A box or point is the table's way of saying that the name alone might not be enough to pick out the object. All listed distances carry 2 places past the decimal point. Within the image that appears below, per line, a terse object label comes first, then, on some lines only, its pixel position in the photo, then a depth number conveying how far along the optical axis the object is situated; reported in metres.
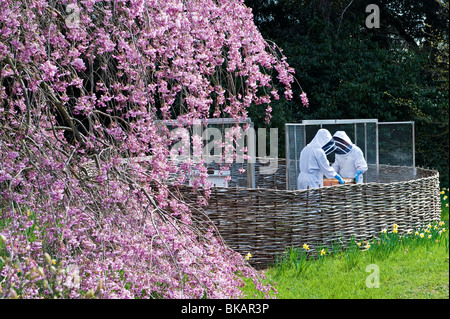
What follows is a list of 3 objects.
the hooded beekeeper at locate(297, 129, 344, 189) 15.11
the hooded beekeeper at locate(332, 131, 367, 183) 16.20
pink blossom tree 7.34
